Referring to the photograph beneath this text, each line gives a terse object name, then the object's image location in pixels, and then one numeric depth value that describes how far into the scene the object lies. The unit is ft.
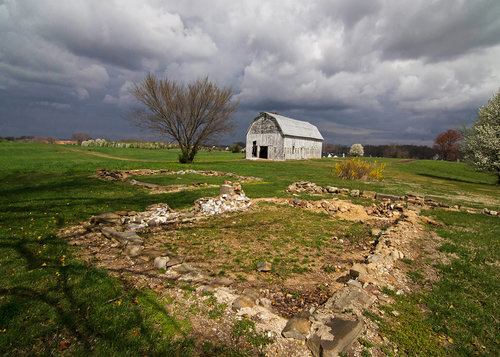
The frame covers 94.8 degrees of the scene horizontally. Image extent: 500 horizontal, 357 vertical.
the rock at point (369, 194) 42.08
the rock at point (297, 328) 10.01
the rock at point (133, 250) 16.83
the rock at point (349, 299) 12.02
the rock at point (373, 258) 17.39
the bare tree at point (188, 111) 90.63
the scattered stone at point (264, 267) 15.96
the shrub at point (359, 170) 65.62
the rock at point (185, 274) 14.00
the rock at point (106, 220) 22.84
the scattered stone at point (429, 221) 28.27
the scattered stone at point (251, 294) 12.30
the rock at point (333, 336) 9.20
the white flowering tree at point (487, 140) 74.74
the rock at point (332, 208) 32.10
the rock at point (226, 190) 34.47
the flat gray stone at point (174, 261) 15.55
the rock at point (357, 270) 15.42
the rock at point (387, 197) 40.16
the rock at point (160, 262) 15.29
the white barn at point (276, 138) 124.67
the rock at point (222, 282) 13.60
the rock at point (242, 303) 11.49
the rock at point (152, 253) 16.51
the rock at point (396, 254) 18.58
